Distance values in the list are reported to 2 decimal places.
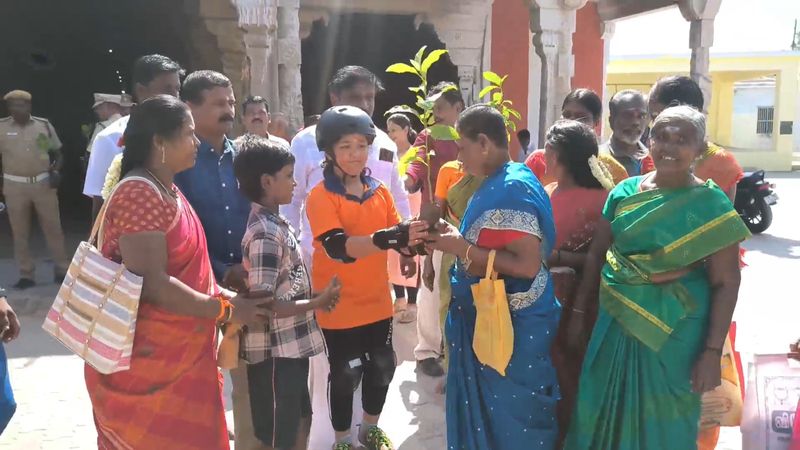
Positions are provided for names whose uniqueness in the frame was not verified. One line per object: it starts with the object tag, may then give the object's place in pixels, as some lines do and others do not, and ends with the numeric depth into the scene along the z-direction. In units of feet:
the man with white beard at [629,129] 9.41
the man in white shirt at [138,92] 9.00
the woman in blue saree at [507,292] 6.65
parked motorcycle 30.19
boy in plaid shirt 6.99
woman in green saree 6.47
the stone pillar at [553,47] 25.98
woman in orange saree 5.66
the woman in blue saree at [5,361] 6.89
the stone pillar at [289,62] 21.07
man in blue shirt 7.68
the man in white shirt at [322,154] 9.71
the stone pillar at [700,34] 28.17
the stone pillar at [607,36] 34.98
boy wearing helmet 7.79
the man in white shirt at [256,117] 14.97
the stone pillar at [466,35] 31.30
